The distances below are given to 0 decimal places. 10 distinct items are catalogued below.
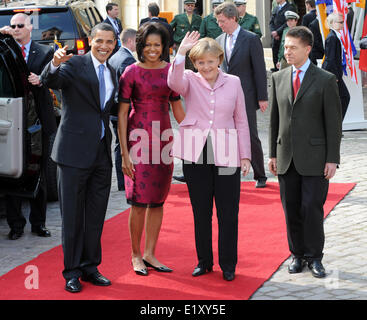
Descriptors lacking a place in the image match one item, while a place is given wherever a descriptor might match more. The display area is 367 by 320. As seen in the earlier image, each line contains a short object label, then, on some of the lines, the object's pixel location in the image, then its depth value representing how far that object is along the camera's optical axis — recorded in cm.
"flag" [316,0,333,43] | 1313
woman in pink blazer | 620
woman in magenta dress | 629
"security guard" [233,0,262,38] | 1562
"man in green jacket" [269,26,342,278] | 627
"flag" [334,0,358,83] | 1268
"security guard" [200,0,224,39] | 1555
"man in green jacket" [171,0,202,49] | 1736
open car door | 736
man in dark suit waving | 603
